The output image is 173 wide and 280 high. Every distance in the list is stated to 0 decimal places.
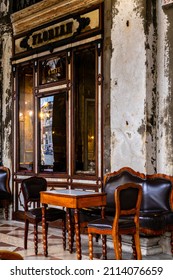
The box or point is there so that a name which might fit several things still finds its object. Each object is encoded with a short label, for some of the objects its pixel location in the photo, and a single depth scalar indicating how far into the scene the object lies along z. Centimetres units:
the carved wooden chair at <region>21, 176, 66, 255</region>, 559
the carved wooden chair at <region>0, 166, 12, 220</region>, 827
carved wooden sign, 673
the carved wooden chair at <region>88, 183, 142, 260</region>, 442
